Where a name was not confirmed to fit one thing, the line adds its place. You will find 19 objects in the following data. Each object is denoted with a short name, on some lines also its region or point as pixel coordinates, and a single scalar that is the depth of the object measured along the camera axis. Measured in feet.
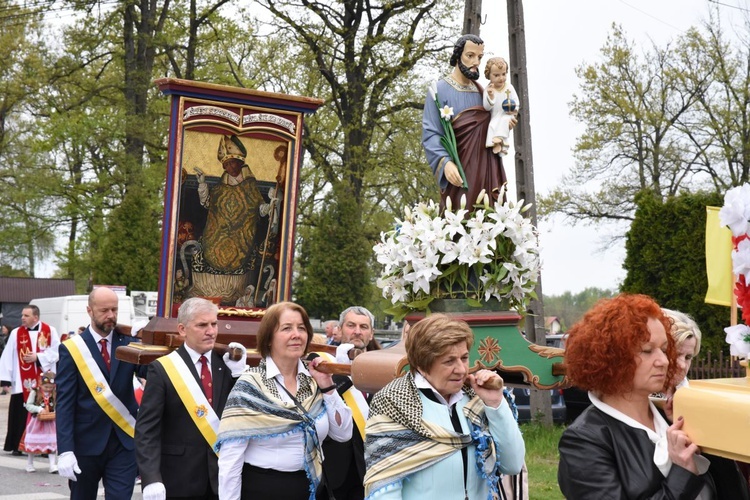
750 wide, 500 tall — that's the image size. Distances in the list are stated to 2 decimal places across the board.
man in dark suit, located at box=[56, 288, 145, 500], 23.45
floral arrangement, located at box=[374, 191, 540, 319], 18.20
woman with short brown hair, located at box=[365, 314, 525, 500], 12.66
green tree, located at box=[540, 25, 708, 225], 103.30
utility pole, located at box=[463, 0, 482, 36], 45.11
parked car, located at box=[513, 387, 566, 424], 51.34
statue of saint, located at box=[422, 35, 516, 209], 20.03
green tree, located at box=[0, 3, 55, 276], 104.94
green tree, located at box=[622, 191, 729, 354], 50.60
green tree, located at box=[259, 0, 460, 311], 87.20
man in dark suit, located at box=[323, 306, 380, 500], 18.42
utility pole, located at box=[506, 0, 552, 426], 46.03
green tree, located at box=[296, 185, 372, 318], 88.79
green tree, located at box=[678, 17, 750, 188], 98.63
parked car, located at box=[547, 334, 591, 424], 53.67
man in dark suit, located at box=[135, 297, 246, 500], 19.01
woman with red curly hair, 10.12
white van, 89.30
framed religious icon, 27.55
